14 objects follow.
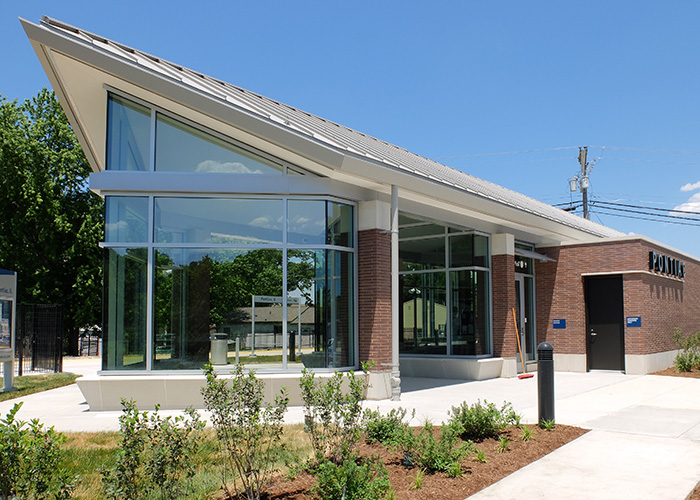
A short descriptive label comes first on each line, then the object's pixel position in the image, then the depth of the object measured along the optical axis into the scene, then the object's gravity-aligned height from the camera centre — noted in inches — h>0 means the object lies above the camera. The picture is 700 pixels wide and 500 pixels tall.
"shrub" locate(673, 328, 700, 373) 661.3 -62.2
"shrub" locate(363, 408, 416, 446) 283.3 -58.6
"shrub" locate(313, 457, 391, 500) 191.5 -57.2
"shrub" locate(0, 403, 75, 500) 155.5 -40.5
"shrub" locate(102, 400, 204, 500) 172.1 -45.3
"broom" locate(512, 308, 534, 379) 634.8 -52.8
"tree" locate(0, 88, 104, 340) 1208.8 +157.6
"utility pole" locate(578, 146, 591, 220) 1564.6 +337.9
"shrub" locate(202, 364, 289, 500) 199.0 -37.6
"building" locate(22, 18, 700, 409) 411.5 +54.9
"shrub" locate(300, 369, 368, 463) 222.8 -40.1
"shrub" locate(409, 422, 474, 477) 240.4 -60.9
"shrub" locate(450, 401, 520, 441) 293.0 -57.8
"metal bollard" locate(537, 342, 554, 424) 317.1 -42.5
